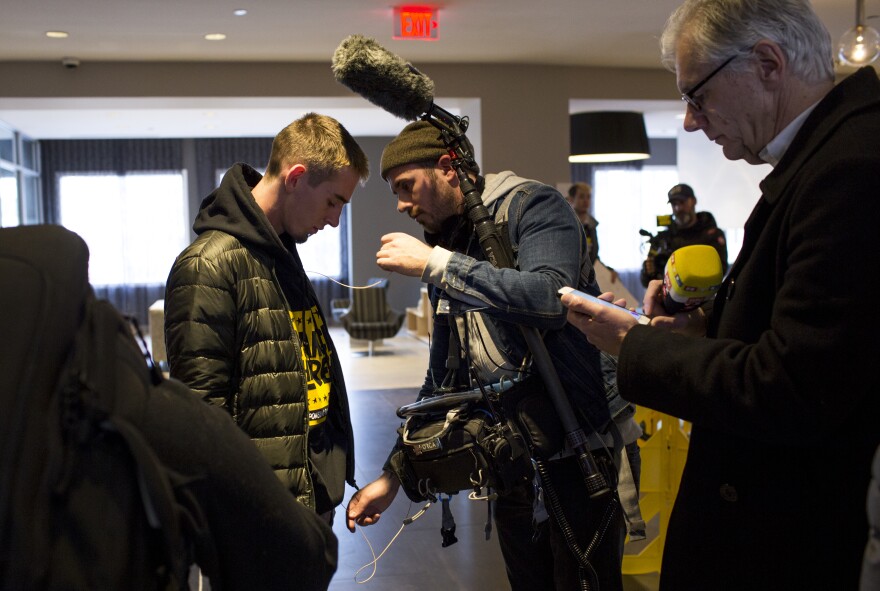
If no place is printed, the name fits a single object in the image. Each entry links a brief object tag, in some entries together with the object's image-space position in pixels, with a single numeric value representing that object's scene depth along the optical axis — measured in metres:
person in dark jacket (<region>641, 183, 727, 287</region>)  6.37
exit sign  6.58
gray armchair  11.41
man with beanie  1.72
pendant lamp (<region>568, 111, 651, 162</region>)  7.11
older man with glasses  0.96
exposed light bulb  4.87
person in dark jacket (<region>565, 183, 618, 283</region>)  6.73
